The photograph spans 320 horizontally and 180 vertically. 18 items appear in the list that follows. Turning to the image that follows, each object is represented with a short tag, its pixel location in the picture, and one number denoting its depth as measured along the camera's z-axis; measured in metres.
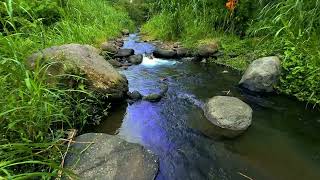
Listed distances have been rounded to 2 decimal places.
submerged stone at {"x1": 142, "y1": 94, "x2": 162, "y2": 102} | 2.40
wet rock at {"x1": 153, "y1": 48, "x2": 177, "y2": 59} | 3.61
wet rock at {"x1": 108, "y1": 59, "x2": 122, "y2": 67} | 3.23
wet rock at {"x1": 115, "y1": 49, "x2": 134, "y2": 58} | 3.58
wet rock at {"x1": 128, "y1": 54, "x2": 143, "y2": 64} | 3.41
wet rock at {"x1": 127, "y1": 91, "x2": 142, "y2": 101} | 2.41
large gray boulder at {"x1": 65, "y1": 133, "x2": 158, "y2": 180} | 1.46
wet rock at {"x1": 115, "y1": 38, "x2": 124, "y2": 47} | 4.35
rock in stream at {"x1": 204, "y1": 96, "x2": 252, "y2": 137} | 2.00
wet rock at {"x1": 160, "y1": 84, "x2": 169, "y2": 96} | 2.52
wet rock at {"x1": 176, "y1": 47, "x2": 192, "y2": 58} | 3.66
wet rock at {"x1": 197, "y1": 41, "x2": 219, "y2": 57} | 3.52
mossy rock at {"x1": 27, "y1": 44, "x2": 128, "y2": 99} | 1.99
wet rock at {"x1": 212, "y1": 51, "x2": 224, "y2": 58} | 3.48
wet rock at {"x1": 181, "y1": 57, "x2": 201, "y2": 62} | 3.53
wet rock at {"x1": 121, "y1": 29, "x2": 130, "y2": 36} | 5.57
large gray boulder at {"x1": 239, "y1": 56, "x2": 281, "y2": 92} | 2.56
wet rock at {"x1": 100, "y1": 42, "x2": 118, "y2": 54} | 3.65
